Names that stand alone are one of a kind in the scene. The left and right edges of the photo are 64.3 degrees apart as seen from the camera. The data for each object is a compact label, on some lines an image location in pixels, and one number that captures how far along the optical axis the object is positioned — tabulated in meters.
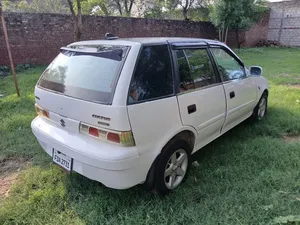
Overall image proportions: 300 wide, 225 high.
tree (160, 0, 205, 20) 19.61
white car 1.88
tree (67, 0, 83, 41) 8.24
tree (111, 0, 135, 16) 18.67
